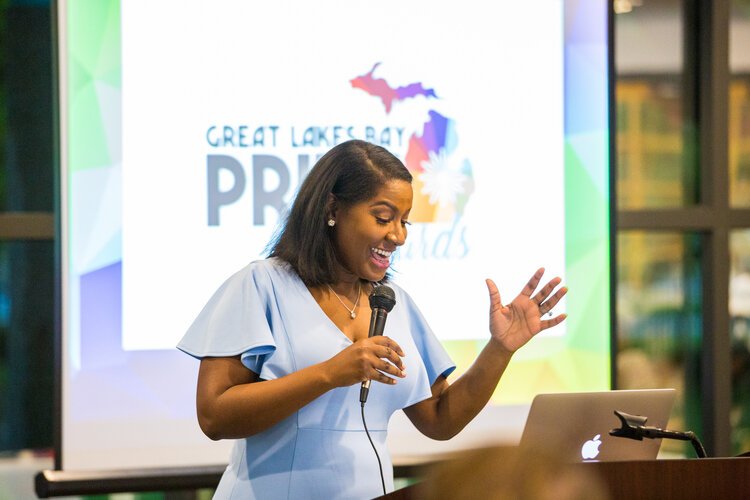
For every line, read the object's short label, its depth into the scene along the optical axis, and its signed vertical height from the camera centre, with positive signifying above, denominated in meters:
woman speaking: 5.09 -0.23
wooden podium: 4.78 -0.41
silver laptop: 5.14 -0.38
